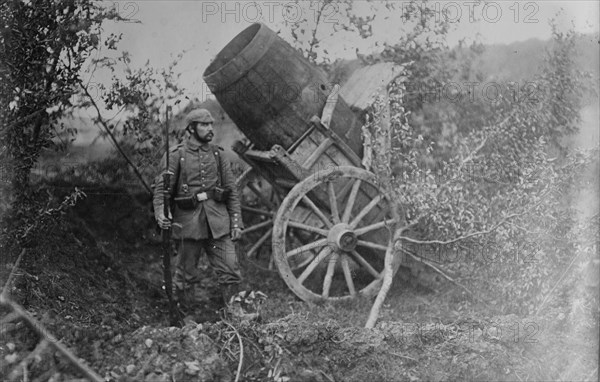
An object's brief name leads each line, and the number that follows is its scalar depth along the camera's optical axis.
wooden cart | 5.50
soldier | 5.17
